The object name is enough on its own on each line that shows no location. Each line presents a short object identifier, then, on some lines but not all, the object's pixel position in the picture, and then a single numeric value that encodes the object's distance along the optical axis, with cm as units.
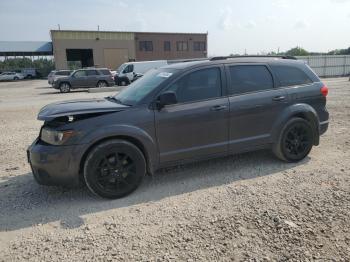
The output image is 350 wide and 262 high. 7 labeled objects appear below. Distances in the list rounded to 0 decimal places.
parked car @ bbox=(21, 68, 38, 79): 5297
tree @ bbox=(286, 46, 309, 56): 5331
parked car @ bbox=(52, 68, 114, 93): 2297
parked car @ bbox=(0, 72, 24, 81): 4886
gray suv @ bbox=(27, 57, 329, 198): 388
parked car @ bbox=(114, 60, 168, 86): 2580
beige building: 4903
